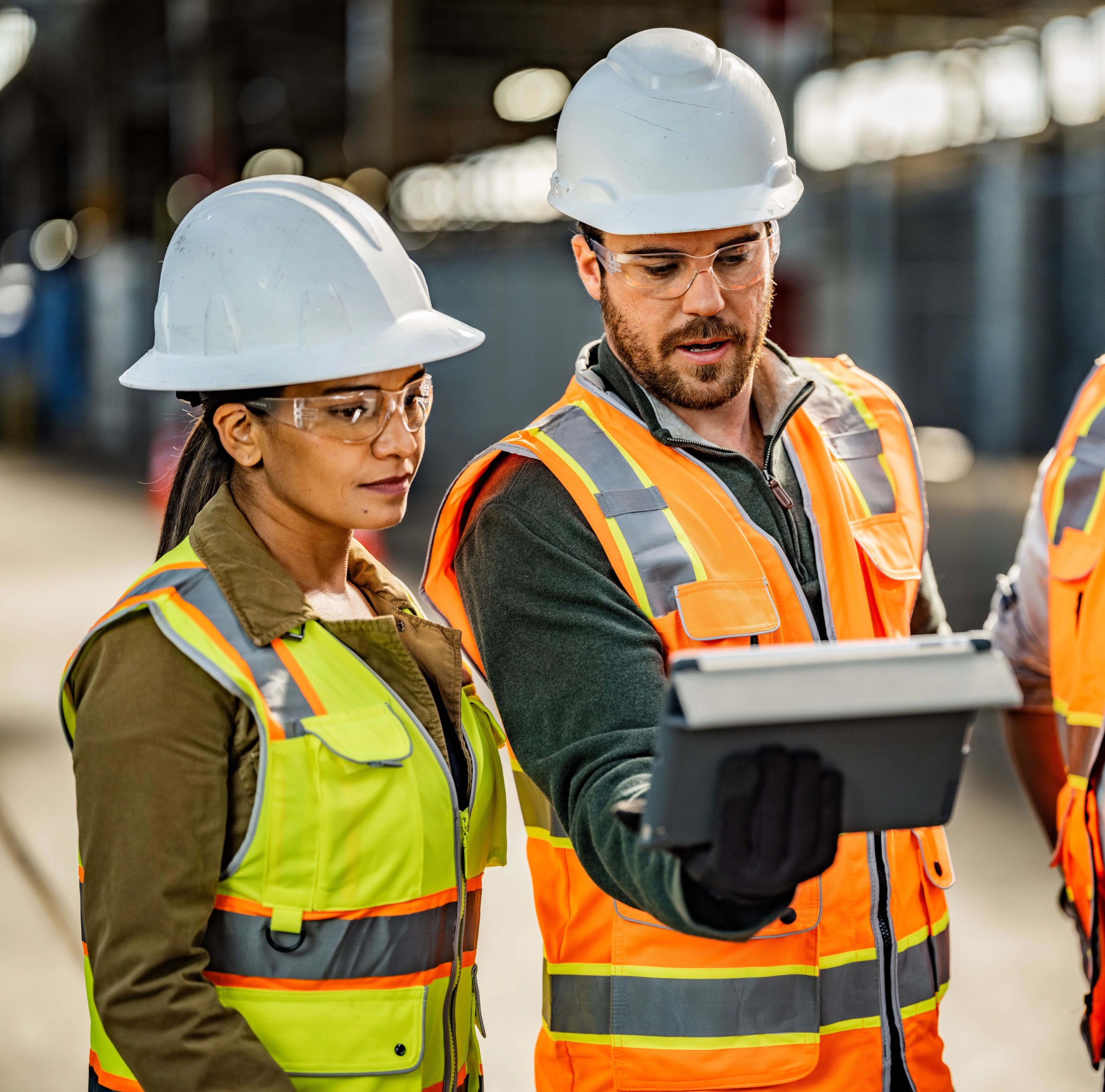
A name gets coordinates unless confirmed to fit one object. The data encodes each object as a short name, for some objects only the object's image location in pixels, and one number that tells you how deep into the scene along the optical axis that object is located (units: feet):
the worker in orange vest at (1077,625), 7.96
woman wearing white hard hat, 6.82
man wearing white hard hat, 7.22
